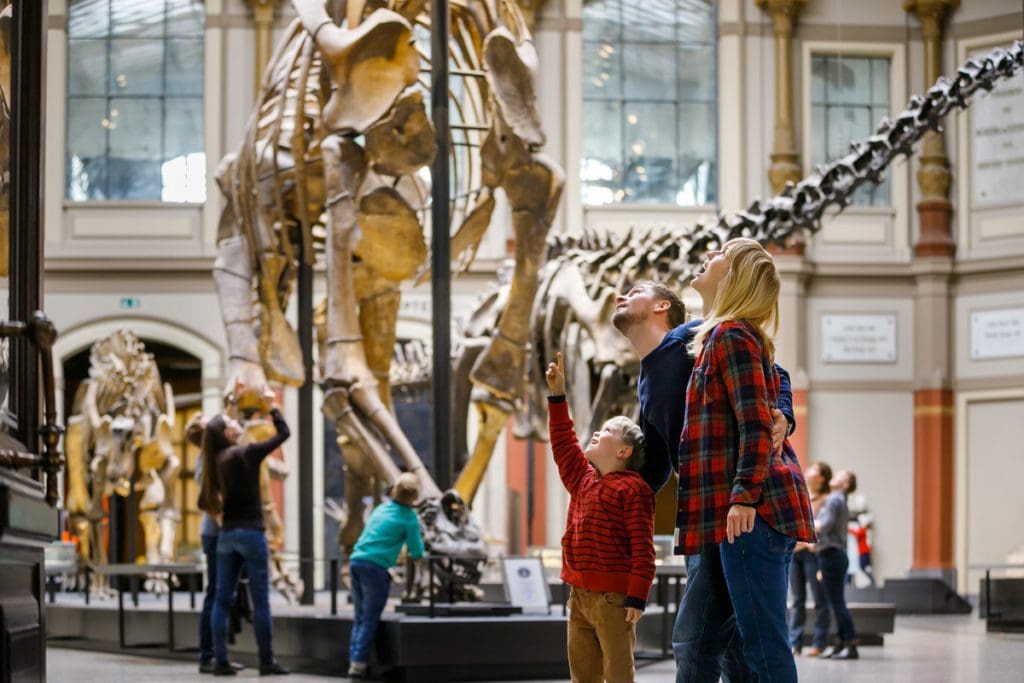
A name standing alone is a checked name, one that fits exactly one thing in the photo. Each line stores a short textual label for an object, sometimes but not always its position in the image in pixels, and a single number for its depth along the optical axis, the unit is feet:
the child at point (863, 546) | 76.84
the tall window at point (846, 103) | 84.99
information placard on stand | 33.99
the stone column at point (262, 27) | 82.33
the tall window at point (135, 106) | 83.15
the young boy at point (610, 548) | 19.49
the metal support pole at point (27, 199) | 16.42
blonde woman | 16.66
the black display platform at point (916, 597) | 71.77
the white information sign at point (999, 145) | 81.66
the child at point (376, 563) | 31.73
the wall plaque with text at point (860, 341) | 82.58
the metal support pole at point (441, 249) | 35.17
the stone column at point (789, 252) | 81.51
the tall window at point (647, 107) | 84.69
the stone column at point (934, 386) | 81.25
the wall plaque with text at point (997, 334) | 79.92
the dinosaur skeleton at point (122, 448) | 59.21
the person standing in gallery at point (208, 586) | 35.06
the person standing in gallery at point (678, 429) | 17.34
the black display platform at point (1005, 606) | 51.13
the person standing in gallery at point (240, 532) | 33.45
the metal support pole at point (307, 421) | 44.39
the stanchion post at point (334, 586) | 35.45
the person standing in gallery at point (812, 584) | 40.57
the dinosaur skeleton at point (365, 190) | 35.96
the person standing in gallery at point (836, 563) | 39.68
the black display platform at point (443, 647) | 31.68
